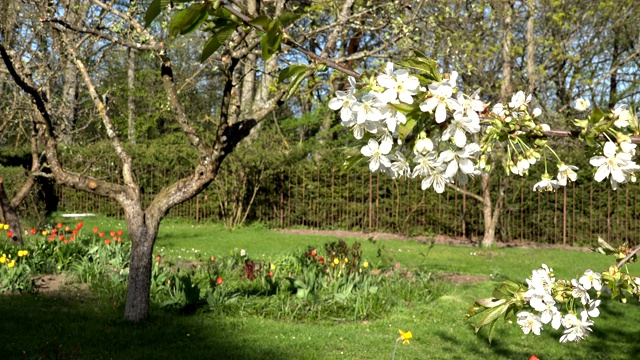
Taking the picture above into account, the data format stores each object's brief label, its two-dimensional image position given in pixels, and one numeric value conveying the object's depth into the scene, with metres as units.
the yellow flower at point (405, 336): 2.96
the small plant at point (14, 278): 5.60
